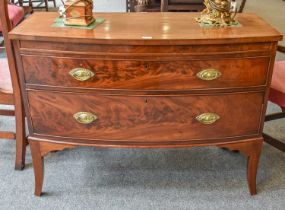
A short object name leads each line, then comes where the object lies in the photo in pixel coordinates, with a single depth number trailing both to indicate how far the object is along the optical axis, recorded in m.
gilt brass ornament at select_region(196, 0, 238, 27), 1.53
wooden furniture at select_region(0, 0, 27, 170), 1.65
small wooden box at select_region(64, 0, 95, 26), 1.49
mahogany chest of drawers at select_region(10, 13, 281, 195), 1.39
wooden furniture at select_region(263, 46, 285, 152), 1.80
